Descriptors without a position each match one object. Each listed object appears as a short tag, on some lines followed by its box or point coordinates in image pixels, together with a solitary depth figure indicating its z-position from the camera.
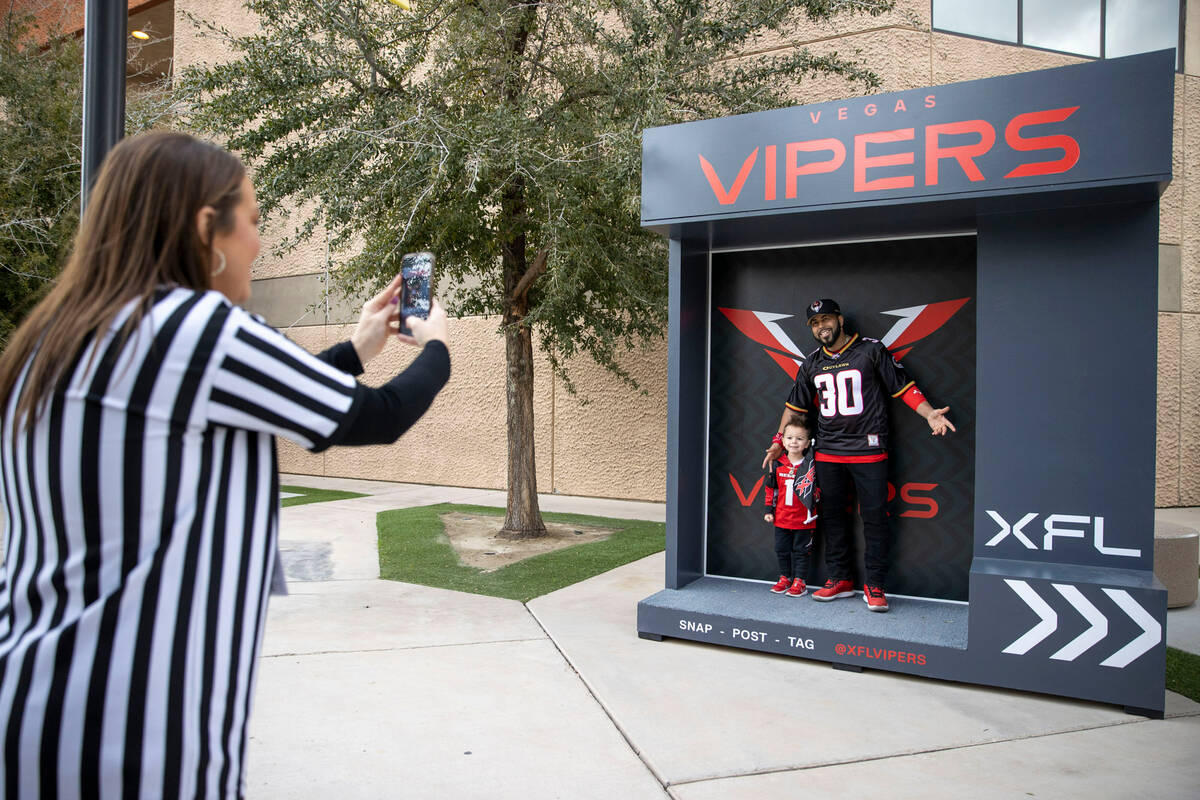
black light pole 3.25
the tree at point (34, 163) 10.49
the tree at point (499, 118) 7.12
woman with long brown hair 1.35
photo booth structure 4.36
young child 5.73
